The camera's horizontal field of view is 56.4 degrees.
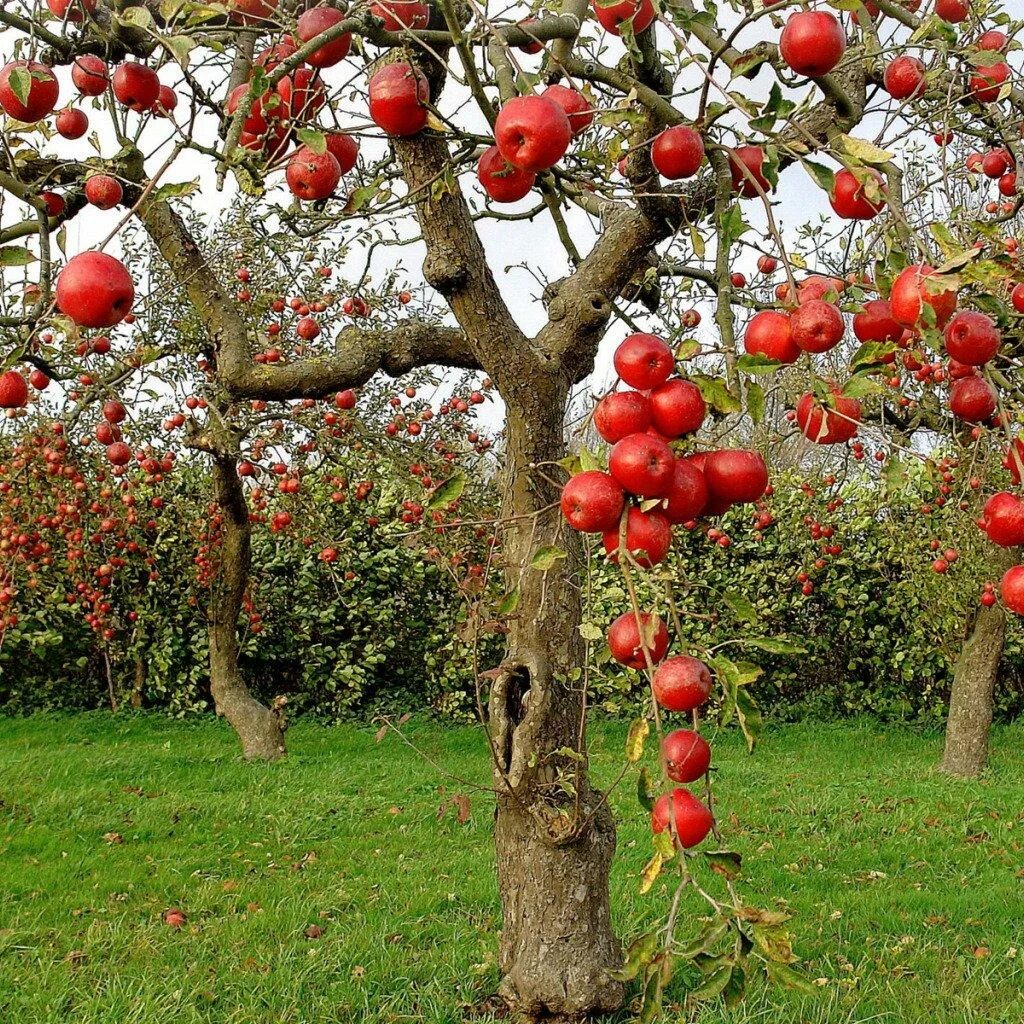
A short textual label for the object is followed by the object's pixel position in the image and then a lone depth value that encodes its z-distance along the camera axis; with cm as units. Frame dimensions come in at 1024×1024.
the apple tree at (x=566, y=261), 134
